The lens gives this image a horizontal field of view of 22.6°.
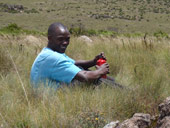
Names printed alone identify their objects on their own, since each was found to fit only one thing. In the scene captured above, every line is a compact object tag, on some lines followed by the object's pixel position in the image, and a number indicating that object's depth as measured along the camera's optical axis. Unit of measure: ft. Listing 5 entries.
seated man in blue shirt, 17.54
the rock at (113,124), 11.95
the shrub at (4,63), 27.57
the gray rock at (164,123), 10.64
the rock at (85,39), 47.10
